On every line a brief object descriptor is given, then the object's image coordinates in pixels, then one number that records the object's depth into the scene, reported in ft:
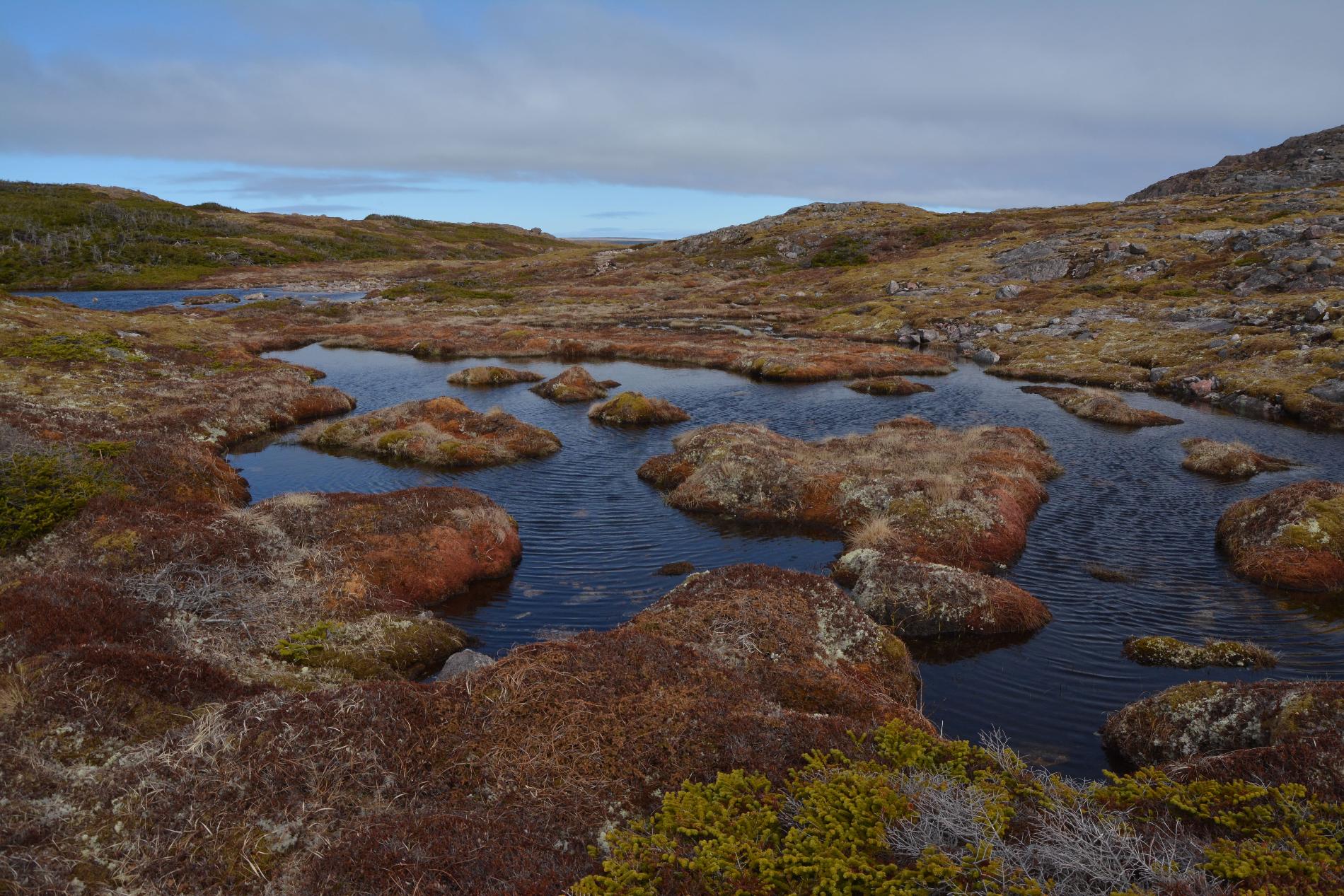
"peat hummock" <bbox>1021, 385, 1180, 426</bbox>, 152.87
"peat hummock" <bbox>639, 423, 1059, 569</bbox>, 86.69
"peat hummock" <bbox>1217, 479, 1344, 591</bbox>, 76.69
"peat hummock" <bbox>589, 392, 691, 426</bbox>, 154.20
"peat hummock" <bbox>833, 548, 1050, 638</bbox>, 68.06
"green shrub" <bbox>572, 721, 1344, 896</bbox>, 24.36
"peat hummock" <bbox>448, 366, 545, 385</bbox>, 202.90
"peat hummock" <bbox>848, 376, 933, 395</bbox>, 190.49
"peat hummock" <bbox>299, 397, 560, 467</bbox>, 125.59
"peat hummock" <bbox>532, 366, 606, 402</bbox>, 178.81
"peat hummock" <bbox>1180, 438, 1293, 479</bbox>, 116.06
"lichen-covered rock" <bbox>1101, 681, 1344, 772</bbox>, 41.16
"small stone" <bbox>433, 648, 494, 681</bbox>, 54.65
